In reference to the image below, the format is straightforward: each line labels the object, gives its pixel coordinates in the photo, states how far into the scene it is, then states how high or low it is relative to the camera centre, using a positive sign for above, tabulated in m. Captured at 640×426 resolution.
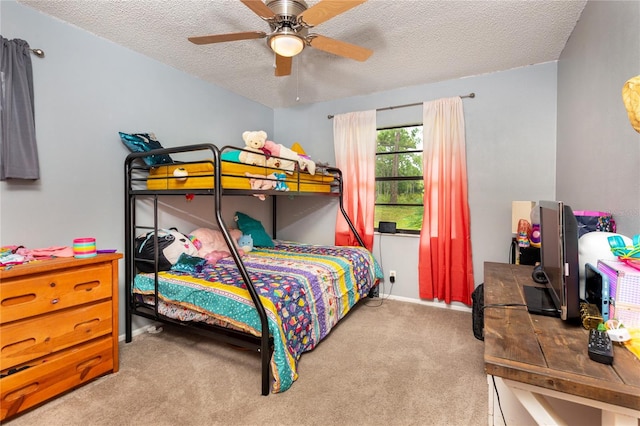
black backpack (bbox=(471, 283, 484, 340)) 2.31 -0.80
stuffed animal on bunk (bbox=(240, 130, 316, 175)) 2.61 +0.52
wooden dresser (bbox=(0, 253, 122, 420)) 1.47 -0.63
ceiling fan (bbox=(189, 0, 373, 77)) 1.53 +1.03
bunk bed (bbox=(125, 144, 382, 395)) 1.77 -0.50
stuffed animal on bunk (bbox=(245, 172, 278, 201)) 2.33 +0.24
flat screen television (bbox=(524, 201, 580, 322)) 0.90 -0.19
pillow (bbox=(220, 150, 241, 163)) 2.27 +0.41
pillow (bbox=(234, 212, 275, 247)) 3.38 -0.22
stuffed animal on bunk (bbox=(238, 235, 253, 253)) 3.04 -0.33
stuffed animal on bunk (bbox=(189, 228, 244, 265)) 2.64 -0.31
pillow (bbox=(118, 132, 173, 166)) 2.32 +0.51
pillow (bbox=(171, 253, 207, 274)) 2.30 -0.42
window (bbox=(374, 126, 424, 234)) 3.35 +0.37
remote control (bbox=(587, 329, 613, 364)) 0.75 -0.35
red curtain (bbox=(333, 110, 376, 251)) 3.40 +0.49
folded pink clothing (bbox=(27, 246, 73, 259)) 1.77 -0.25
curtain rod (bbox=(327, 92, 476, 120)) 2.97 +1.14
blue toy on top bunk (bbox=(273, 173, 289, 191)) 2.58 +0.24
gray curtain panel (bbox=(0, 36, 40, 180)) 1.77 +0.57
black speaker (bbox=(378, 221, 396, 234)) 3.41 -0.18
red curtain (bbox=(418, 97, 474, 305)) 2.98 +0.01
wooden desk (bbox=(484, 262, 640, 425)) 0.67 -0.38
